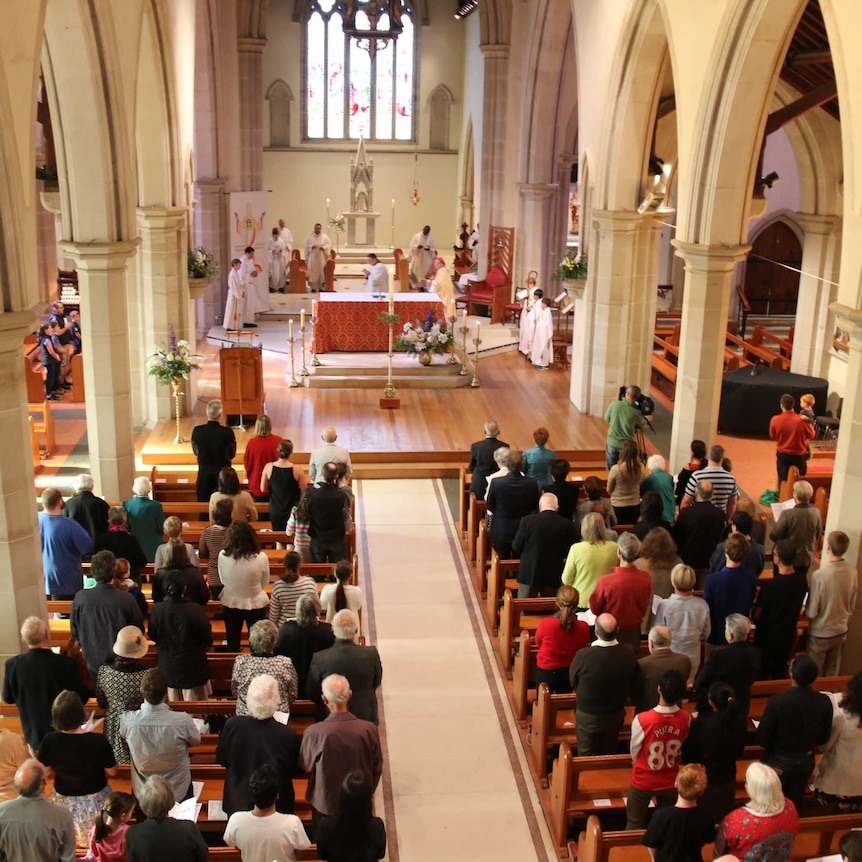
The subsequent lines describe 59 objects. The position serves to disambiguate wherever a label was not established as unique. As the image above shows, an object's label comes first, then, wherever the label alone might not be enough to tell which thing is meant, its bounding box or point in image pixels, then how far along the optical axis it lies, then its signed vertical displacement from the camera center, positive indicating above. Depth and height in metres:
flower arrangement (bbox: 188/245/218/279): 15.48 -1.40
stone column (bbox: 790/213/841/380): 17.73 -1.93
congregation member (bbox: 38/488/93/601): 8.25 -2.78
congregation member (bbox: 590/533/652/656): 7.42 -2.69
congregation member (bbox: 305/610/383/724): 6.39 -2.75
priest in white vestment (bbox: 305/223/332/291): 24.45 -1.96
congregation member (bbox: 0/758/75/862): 5.10 -2.90
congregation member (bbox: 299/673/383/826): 5.80 -2.91
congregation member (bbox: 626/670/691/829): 5.95 -2.97
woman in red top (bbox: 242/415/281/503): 10.44 -2.60
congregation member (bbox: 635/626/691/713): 6.48 -2.75
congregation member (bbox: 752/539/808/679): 7.63 -2.87
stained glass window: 31.73 +2.16
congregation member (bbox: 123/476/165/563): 8.85 -2.72
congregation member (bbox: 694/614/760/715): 6.58 -2.81
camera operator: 11.70 -2.50
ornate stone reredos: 28.27 -0.45
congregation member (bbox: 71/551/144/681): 6.95 -2.71
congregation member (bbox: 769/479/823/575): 8.75 -2.65
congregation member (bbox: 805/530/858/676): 7.98 -2.97
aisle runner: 7.04 -3.97
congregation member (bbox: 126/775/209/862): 4.91 -2.84
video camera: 11.93 -2.42
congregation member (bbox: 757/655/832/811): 6.14 -2.91
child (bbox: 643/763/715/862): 5.19 -2.92
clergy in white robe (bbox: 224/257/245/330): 19.55 -2.39
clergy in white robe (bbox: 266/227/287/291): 24.41 -2.03
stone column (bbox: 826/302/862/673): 8.36 -2.14
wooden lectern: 14.11 -2.68
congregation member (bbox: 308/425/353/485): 9.92 -2.49
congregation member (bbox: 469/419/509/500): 10.48 -2.66
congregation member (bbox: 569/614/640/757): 6.52 -2.89
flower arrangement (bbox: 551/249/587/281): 16.07 -1.40
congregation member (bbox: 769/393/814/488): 11.77 -2.69
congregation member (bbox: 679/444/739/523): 9.60 -2.59
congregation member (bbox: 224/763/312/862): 5.24 -3.00
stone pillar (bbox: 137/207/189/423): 14.16 -1.57
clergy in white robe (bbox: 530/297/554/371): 18.69 -2.78
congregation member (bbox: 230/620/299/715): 6.30 -2.74
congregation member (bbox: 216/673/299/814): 5.74 -2.86
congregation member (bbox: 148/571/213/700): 6.92 -2.86
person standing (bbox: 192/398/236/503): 10.42 -2.56
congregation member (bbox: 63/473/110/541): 8.70 -2.61
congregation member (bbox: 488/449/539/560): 9.28 -2.66
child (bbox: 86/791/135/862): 5.04 -2.94
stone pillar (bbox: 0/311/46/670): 7.95 -2.37
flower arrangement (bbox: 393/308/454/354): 17.45 -2.61
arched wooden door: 24.17 -2.19
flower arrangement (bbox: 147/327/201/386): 13.74 -2.43
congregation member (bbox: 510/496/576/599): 8.55 -2.80
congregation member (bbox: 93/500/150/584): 8.11 -2.65
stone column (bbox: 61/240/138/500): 11.45 -2.05
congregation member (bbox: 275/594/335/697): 6.68 -2.71
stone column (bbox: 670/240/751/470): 11.99 -1.81
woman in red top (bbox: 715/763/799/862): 5.16 -2.91
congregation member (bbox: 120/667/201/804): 5.77 -2.86
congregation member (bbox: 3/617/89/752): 6.38 -2.86
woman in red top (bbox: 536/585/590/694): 7.08 -2.92
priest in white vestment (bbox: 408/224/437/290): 25.30 -2.01
